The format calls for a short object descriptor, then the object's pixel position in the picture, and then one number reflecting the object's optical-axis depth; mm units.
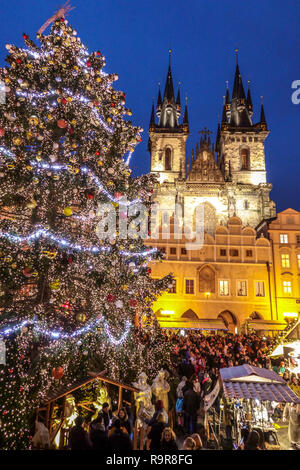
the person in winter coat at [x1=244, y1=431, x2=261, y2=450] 5889
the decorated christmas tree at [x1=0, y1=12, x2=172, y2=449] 7121
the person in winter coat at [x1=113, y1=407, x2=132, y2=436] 6353
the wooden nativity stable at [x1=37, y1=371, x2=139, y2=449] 6340
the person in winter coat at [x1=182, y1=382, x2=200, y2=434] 8797
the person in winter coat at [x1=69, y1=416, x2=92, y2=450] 4725
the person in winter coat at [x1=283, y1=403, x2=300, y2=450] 7996
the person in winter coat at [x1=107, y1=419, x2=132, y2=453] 4527
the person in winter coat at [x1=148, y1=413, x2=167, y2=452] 5547
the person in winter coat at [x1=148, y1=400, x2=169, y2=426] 6425
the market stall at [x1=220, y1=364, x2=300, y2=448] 7117
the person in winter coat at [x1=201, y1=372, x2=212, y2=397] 10383
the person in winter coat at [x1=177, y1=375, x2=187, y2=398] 10227
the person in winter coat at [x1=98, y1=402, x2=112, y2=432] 6934
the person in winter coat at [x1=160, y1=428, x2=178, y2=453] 4874
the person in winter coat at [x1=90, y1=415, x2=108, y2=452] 4757
